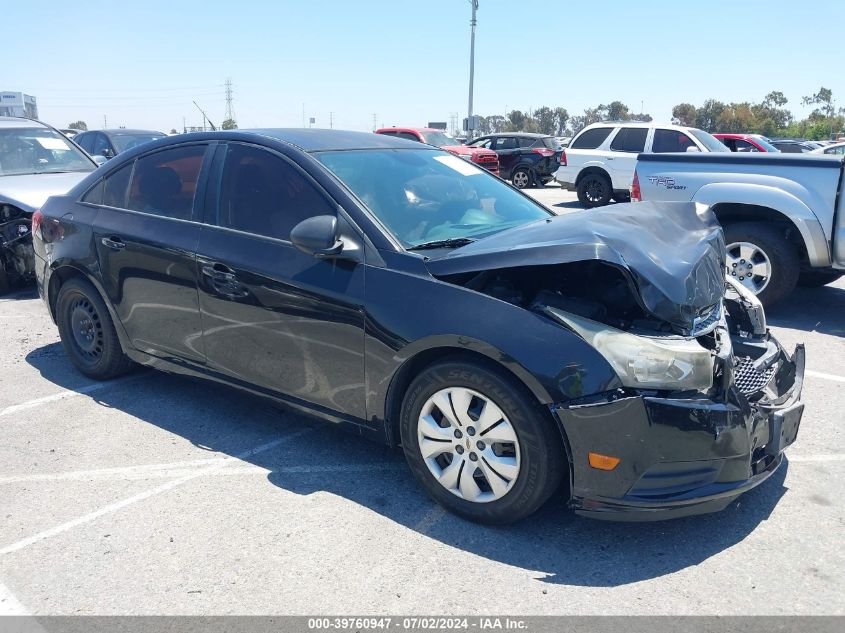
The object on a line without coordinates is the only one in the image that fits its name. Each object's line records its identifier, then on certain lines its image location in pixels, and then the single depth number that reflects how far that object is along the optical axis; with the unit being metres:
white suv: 14.77
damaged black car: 2.84
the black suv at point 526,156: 21.52
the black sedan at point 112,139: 14.84
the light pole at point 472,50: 37.84
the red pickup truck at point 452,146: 20.03
